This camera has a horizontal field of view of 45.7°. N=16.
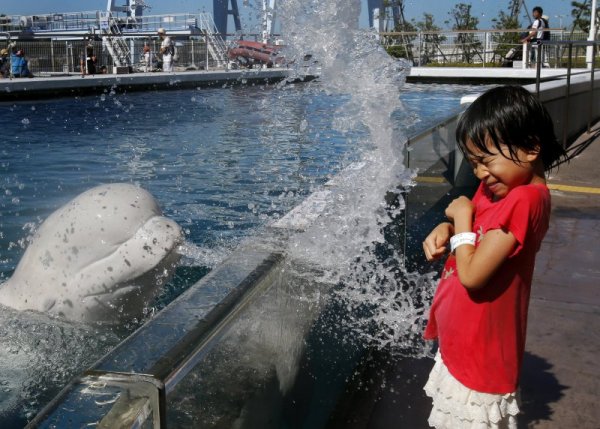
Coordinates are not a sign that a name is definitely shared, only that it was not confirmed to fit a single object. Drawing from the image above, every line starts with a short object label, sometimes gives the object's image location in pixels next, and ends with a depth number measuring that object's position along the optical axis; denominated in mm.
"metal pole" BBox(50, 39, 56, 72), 25659
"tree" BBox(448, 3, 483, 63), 28516
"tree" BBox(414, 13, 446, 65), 27702
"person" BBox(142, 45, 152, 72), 28047
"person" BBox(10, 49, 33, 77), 22312
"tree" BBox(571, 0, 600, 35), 40912
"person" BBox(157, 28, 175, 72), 26847
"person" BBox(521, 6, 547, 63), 20259
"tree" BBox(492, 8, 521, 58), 27016
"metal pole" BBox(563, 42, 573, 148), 8789
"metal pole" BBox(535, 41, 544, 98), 7668
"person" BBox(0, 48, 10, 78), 23138
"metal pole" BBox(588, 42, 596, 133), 10308
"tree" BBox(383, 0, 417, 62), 26906
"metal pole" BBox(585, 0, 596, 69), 17052
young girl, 1994
